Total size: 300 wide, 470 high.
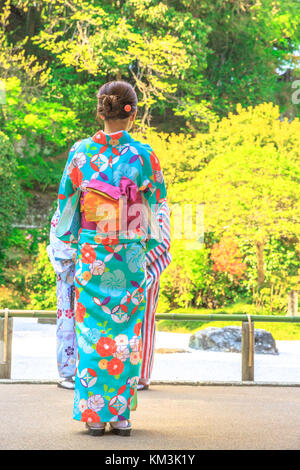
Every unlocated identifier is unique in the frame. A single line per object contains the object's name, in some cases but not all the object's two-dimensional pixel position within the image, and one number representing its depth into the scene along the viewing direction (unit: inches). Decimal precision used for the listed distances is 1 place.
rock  367.6
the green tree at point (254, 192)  589.9
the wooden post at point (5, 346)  230.8
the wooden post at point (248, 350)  237.3
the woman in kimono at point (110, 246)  142.0
